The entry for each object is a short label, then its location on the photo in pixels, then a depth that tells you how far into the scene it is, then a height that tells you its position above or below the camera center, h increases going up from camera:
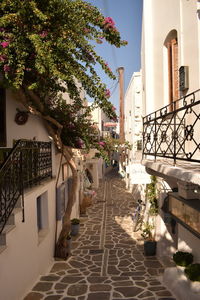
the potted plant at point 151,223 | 9.92 -3.16
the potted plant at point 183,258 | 6.54 -2.86
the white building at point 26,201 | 5.38 -1.46
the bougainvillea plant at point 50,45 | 6.00 +2.55
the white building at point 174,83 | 6.09 +2.07
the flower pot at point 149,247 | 9.91 -3.85
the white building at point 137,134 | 11.29 +1.02
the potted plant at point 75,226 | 12.22 -3.72
